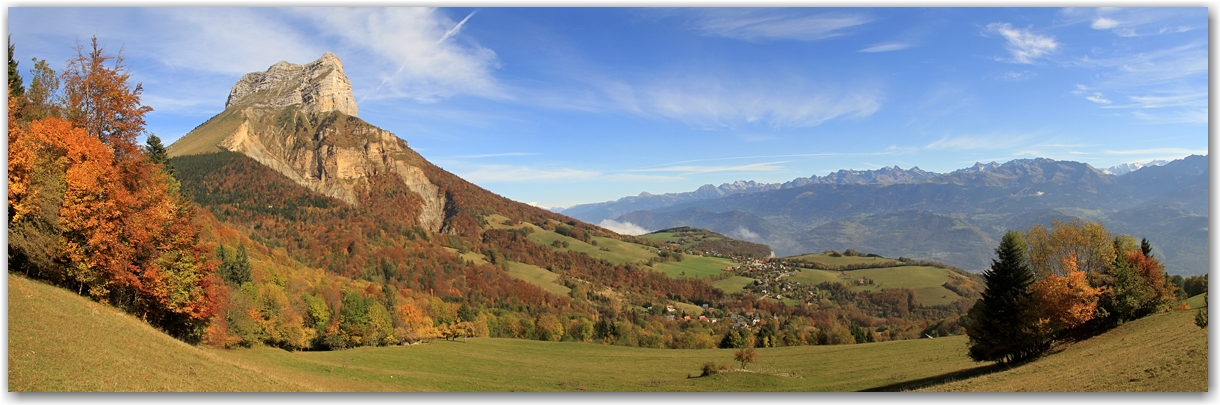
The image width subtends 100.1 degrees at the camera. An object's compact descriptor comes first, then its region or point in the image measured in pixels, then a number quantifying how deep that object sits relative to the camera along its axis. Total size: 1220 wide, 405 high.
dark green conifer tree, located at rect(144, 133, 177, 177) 36.81
